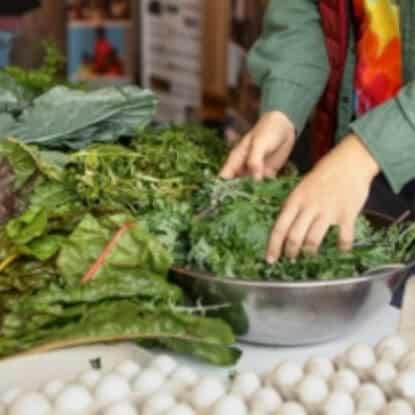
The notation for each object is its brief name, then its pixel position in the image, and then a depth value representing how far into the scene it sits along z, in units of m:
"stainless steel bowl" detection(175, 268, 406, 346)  1.78
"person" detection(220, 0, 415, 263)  1.84
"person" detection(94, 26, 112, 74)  7.10
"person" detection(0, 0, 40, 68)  3.65
